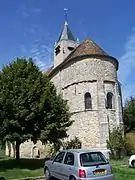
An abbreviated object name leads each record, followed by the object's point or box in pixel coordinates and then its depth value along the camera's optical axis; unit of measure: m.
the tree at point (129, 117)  25.45
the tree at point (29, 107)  13.16
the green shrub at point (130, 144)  19.64
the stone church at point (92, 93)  19.24
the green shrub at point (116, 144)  18.20
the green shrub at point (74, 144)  19.09
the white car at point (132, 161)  12.46
